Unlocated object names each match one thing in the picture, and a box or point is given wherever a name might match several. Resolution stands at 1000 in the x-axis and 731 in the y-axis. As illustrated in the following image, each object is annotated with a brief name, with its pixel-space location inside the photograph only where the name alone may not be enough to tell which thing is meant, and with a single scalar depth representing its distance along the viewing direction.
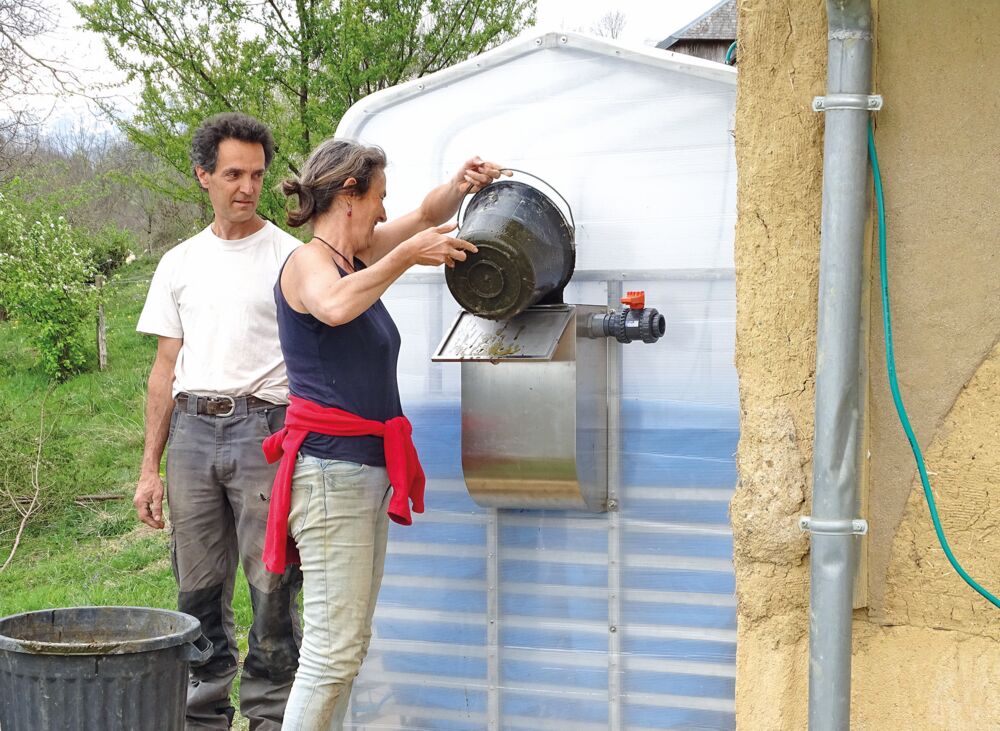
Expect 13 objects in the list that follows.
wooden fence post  12.72
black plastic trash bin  3.41
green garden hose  2.19
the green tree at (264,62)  8.85
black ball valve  3.39
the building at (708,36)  14.77
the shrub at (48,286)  11.66
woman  3.32
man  3.88
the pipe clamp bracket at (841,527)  2.12
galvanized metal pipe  2.12
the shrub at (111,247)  16.34
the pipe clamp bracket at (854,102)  2.12
